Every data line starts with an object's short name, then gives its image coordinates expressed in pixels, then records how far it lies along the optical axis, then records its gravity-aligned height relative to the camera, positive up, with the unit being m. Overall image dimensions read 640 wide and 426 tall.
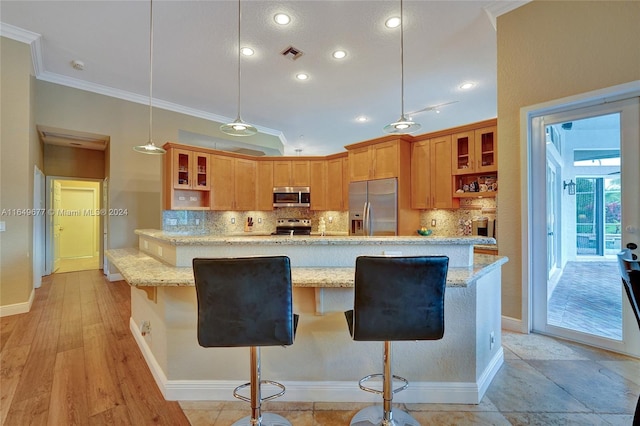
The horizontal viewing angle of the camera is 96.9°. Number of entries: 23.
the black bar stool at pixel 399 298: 1.40 -0.42
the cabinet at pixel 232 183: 5.34 +0.61
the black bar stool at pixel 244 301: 1.37 -0.43
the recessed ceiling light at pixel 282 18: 3.06 +2.14
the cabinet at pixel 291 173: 5.98 +0.86
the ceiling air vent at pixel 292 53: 3.64 +2.11
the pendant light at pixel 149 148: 3.04 +0.71
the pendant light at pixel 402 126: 2.72 +0.87
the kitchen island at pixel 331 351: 1.88 -0.92
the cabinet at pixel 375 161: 4.64 +0.92
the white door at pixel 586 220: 2.43 -0.06
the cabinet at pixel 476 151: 3.98 +0.91
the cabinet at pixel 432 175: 4.37 +0.62
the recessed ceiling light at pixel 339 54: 3.71 +2.12
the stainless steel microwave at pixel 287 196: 5.96 +0.38
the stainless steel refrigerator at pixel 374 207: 4.65 +0.11
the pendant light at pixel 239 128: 2.71 +0.84
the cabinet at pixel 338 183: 5.72 +0.64
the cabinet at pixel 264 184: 5.96 +0.63
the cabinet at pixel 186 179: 4.80 +0.62
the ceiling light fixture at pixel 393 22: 3.12 +2.15
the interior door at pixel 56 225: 6.09 -0.24
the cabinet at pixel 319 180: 6.01 +0.72
